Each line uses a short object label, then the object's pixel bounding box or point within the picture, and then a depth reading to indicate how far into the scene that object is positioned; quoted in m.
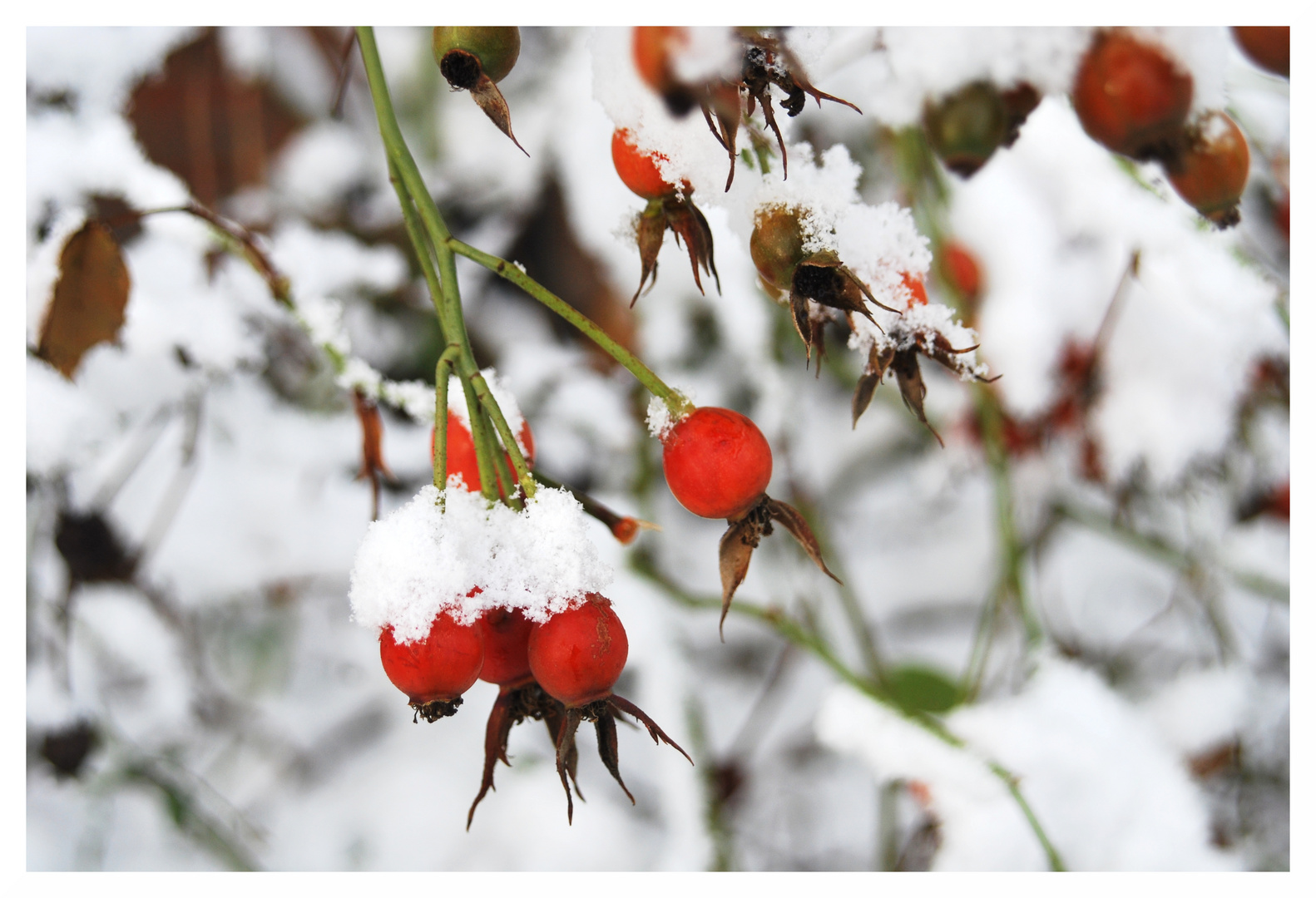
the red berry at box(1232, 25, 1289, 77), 0.34
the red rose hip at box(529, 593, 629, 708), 0.29
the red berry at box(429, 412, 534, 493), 0.31
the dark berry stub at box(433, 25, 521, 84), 0.29
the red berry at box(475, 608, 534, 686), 0.30
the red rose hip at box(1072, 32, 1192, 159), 0.30
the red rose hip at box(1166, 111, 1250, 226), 0.30
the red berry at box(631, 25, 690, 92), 0.28
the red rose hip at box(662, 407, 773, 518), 0.30
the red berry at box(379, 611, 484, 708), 0.29
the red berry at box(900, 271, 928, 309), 0.30
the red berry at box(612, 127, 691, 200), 0.30
